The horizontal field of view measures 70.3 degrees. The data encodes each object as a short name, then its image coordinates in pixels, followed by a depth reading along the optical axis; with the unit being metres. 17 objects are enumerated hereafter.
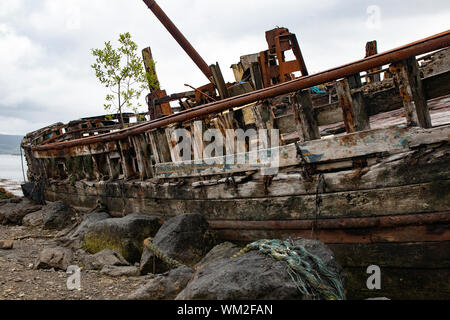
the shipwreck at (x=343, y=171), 3.23
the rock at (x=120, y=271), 5.02
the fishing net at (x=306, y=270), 2.63
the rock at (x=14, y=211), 10.00
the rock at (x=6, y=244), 6.40
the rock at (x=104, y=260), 5.37
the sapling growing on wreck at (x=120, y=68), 12.03
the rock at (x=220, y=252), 4.50
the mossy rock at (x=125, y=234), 5.77
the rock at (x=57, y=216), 8.88
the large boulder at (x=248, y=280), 2.55
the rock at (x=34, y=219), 9.38
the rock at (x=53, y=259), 5.13
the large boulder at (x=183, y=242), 4.80
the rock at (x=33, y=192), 12.28
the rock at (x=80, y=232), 6.97
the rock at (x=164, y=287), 3.74
